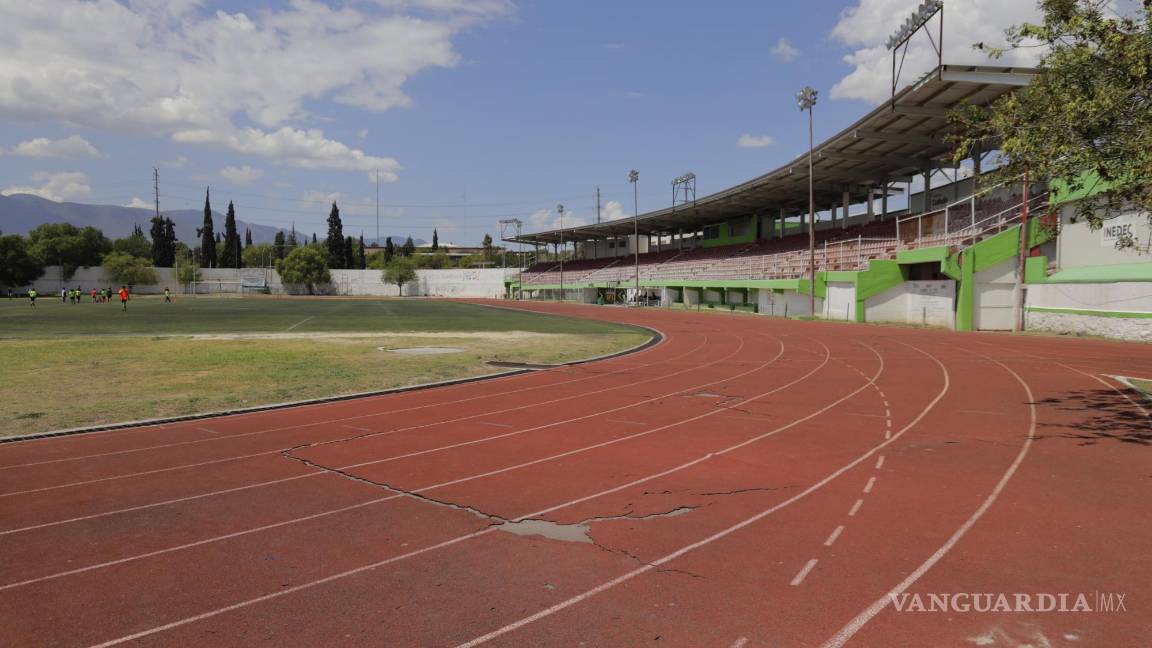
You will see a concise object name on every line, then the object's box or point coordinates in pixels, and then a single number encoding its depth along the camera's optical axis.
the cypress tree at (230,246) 125.62
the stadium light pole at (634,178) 70.23
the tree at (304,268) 107.69
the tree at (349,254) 124.76
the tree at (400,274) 109.88
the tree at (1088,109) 8.59
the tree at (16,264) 89.31
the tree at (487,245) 172.75
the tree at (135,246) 117.69
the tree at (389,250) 144.12
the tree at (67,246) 97.31
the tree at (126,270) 97.42
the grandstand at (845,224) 29.58
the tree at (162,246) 119.25
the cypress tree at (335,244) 120.81
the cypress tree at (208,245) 114.62
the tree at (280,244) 152.25
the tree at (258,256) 145.82
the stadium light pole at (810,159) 39.06
